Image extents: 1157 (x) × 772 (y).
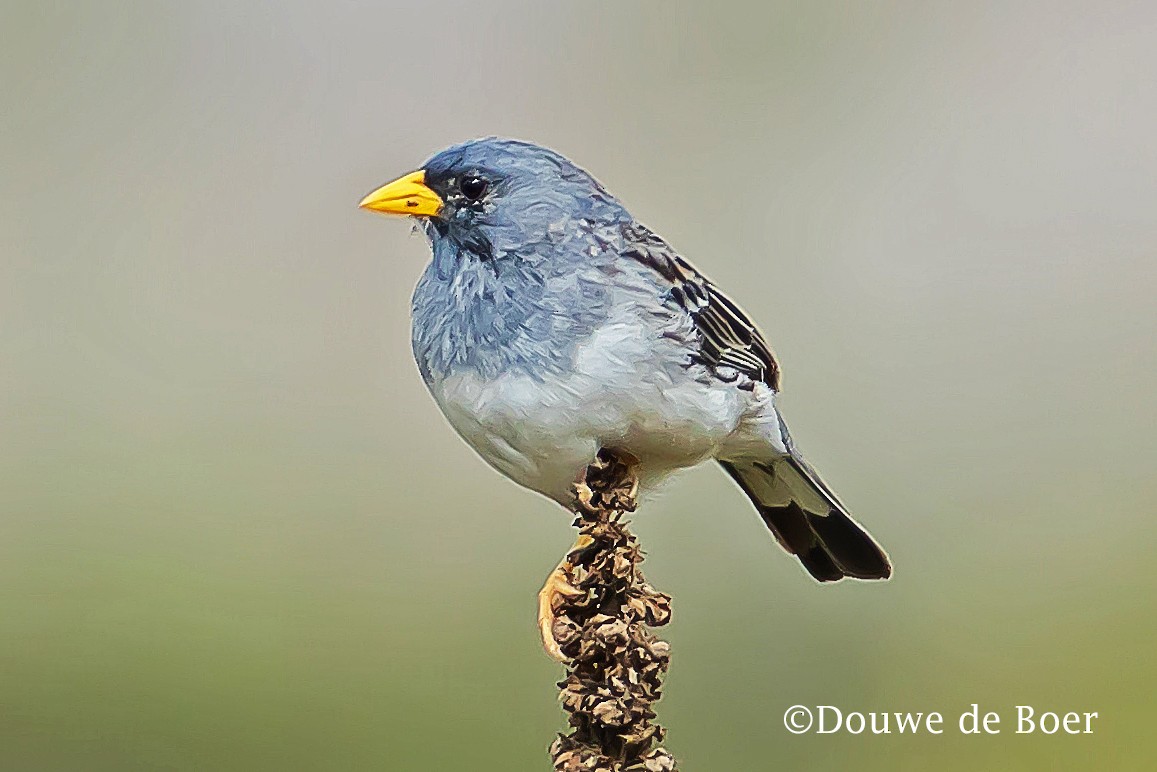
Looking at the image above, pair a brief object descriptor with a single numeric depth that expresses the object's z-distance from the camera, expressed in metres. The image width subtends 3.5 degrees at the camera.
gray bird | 3.25
